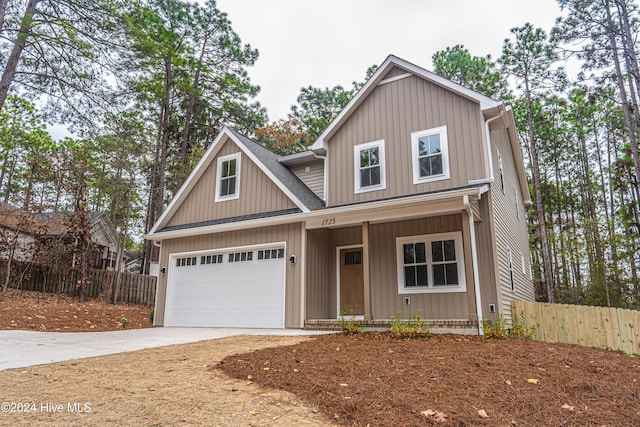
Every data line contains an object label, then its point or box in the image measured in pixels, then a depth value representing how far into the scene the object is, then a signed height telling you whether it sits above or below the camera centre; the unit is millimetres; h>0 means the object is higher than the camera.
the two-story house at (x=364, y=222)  9031 +1752
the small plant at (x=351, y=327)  8203 -710
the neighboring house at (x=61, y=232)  15395 +2923
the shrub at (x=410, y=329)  7500 -693
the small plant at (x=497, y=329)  7443 -694
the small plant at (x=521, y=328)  8352 -803
